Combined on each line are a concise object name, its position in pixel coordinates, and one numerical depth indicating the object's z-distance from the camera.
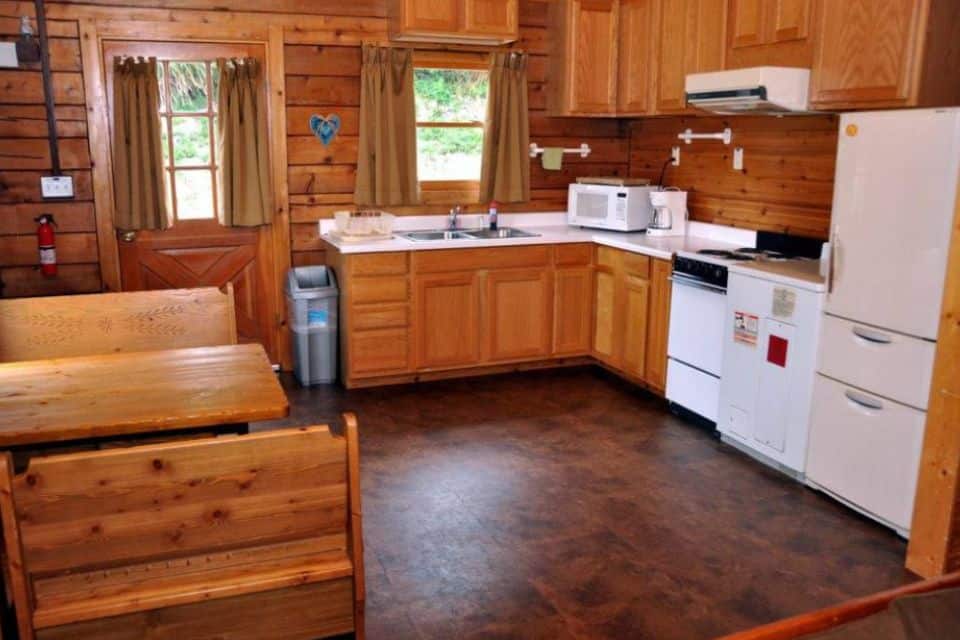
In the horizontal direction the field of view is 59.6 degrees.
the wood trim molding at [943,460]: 2.74
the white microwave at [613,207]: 5.19
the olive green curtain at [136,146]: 4.58
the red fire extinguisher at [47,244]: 4.52
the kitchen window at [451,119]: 5.30
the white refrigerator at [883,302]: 2.94
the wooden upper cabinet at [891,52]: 3.19
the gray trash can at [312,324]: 4.87
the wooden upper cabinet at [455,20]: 4.78
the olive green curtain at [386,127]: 5.01
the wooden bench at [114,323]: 2.95
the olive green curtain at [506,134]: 5.31
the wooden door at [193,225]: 4.75
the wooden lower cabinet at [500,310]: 4.78
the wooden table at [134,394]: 2.14
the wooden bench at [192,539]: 1.65
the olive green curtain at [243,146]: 4.77
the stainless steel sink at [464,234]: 5.20
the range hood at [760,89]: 3.75
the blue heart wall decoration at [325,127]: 5.00
